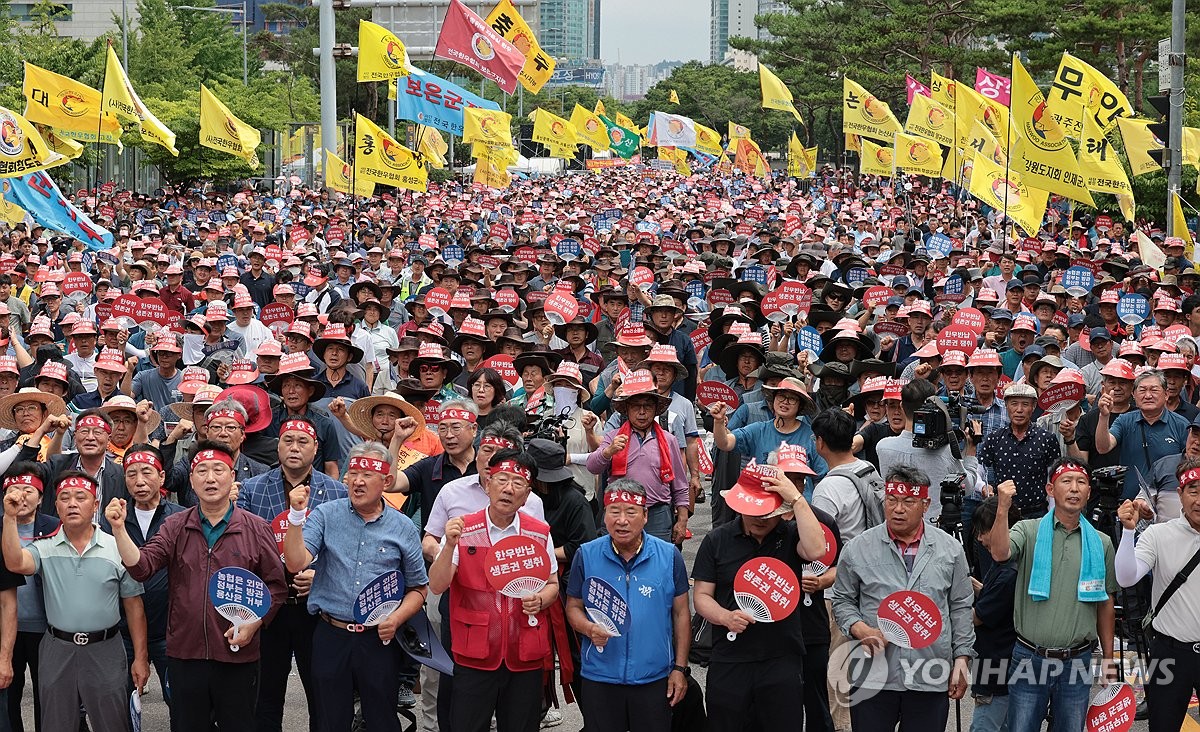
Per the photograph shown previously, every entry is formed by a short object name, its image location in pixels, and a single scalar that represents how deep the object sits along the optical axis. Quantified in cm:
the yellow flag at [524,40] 2798
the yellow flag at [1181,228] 1902
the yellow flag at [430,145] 4006
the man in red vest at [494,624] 634
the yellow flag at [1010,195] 2095
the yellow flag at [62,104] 2233
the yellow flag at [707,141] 4737
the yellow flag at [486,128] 3164
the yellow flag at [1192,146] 2391
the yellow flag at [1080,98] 1916
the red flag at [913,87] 2802
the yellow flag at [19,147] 1766
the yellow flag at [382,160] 2273
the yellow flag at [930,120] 2661
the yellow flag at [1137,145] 2192
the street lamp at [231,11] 6323
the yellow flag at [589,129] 4225
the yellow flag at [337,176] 2486
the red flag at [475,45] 2761
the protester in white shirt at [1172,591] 643
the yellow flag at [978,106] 2548
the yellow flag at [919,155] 2875
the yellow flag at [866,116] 3005
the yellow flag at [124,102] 2255
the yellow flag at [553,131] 3997
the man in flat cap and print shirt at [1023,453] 841
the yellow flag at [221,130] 2600
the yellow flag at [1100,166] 1880
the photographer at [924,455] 803
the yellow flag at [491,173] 3026
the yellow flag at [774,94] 3519
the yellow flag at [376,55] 2531
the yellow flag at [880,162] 3139
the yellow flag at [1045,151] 1873
